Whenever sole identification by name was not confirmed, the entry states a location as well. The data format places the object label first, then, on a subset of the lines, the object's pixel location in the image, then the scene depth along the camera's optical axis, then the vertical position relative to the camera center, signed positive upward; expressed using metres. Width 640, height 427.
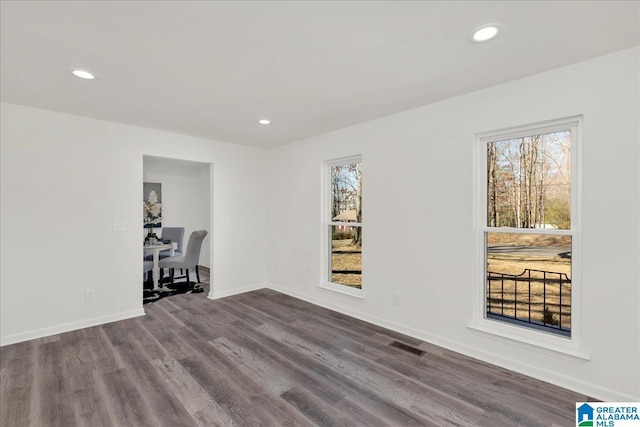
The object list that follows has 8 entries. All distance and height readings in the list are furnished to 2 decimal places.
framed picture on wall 5.95 +0.14
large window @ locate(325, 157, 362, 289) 3.88 -0.14
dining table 4.88 -0.72
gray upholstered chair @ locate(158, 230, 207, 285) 4.87 -0.78
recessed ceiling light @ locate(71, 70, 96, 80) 2.26 +1.09
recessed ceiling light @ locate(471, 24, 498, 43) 1.74 +1.11
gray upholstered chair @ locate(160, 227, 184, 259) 6.11 -0.49
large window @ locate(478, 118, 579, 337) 2.30 -0.11
